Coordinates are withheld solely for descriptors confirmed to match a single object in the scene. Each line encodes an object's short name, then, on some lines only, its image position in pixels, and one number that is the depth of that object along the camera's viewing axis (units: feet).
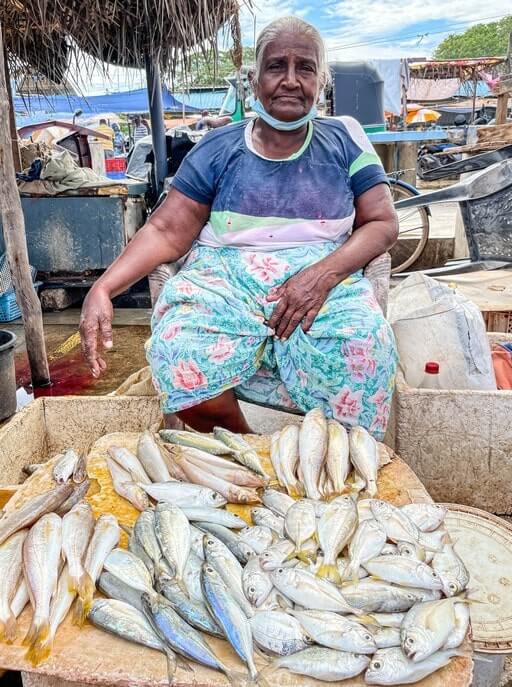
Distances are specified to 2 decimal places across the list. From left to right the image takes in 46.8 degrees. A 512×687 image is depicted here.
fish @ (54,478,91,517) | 6.07
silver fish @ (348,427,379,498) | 6.54
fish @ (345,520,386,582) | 5.17
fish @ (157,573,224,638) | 4.61
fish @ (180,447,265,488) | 6.61
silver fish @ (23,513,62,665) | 4.54
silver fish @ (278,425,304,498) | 6.57
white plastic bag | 9.58
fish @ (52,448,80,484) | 6.63
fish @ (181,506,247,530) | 5.78
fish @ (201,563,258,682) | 4.35
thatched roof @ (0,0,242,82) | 17.21
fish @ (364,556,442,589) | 4.83
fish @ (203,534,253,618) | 4.75
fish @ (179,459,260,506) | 6.37
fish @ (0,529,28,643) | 4.66
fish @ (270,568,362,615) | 4.68
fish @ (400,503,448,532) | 5.71
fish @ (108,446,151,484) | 6.77
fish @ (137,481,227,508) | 6.14
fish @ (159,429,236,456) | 7.09
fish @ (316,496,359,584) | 5.15
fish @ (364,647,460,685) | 4.14
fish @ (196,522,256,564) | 5.38
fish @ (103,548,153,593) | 4.98
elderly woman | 8.30
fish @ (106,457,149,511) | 6.35
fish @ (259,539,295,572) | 5.05
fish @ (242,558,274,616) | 4.78
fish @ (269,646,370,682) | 4.21
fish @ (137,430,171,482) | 6.76
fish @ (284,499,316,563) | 5.29
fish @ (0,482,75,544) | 5.59
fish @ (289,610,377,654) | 4.29
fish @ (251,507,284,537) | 5.73
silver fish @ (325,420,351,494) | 6.60
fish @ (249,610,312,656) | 4.41
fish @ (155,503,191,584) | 5.19
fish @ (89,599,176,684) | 4.50
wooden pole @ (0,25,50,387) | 14.90
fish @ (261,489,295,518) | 6.04
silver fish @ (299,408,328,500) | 6.50
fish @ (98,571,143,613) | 4.89
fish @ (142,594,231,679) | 4.36
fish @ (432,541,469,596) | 4.85
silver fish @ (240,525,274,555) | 5.45
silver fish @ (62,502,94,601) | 4.96
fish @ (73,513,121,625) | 4.80
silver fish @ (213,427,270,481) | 6.81
